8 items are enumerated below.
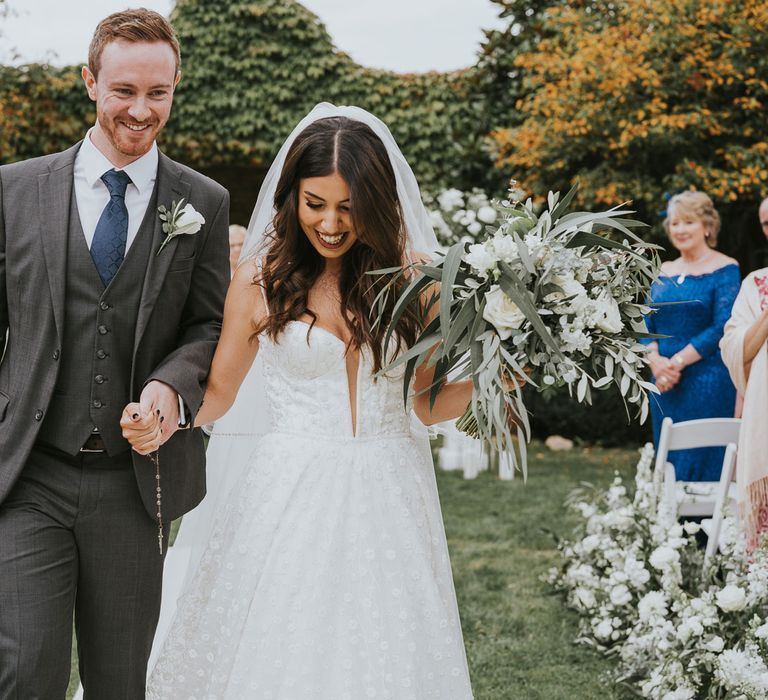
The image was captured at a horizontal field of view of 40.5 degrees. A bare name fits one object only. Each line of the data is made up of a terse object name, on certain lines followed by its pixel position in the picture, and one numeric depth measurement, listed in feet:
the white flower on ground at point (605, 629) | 15.10
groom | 8.55
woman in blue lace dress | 20.70
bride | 8.76
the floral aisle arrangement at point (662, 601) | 12.55
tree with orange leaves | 29.30
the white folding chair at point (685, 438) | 16.66
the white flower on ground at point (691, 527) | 14.77
